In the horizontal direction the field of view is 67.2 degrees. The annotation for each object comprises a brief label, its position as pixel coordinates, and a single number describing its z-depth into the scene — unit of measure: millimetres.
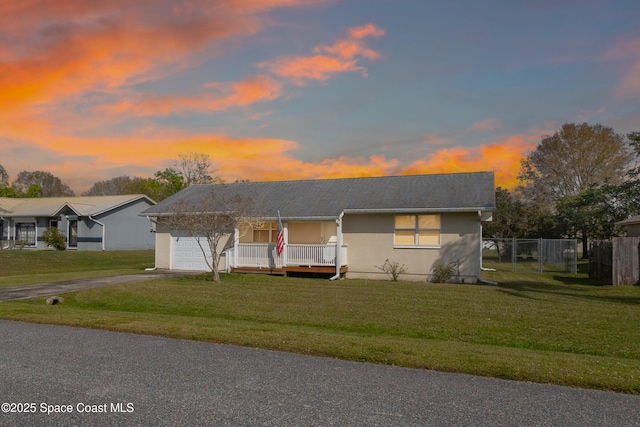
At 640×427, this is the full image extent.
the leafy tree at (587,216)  37594
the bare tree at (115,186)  73938
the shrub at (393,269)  19734
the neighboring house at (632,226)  27919
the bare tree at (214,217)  17641
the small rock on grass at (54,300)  13099
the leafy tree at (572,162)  48625
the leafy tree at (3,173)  44597
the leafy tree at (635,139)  30219
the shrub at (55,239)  34906
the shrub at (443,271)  19016
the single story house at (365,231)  19234
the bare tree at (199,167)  54594
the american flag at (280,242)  20062
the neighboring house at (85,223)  35406
